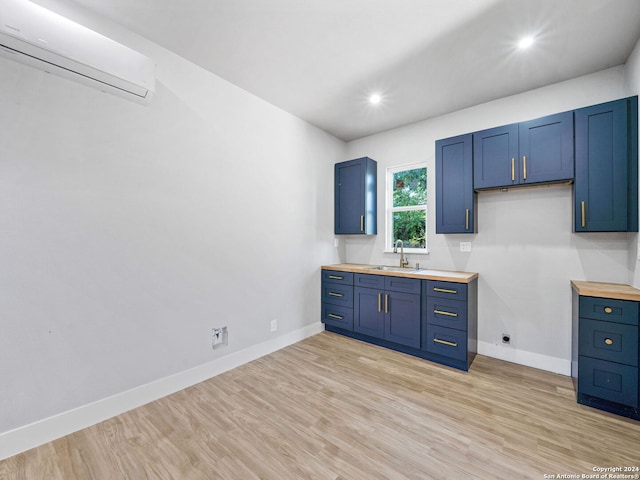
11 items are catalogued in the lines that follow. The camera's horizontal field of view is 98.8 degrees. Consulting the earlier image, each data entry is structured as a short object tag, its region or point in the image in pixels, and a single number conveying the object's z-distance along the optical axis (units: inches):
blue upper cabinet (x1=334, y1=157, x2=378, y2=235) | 151.5
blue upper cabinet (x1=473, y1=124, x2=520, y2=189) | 106.3
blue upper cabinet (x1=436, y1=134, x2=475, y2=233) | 117.5
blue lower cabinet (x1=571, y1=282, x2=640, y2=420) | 76.4
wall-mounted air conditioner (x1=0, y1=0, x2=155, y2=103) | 60.4
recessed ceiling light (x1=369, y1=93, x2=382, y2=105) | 118.2
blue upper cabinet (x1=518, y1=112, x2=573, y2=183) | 96.0
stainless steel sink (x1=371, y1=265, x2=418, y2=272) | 135.3
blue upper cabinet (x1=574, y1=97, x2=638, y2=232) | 85.7
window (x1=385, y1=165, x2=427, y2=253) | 143.6
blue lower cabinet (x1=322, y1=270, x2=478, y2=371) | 109.0
